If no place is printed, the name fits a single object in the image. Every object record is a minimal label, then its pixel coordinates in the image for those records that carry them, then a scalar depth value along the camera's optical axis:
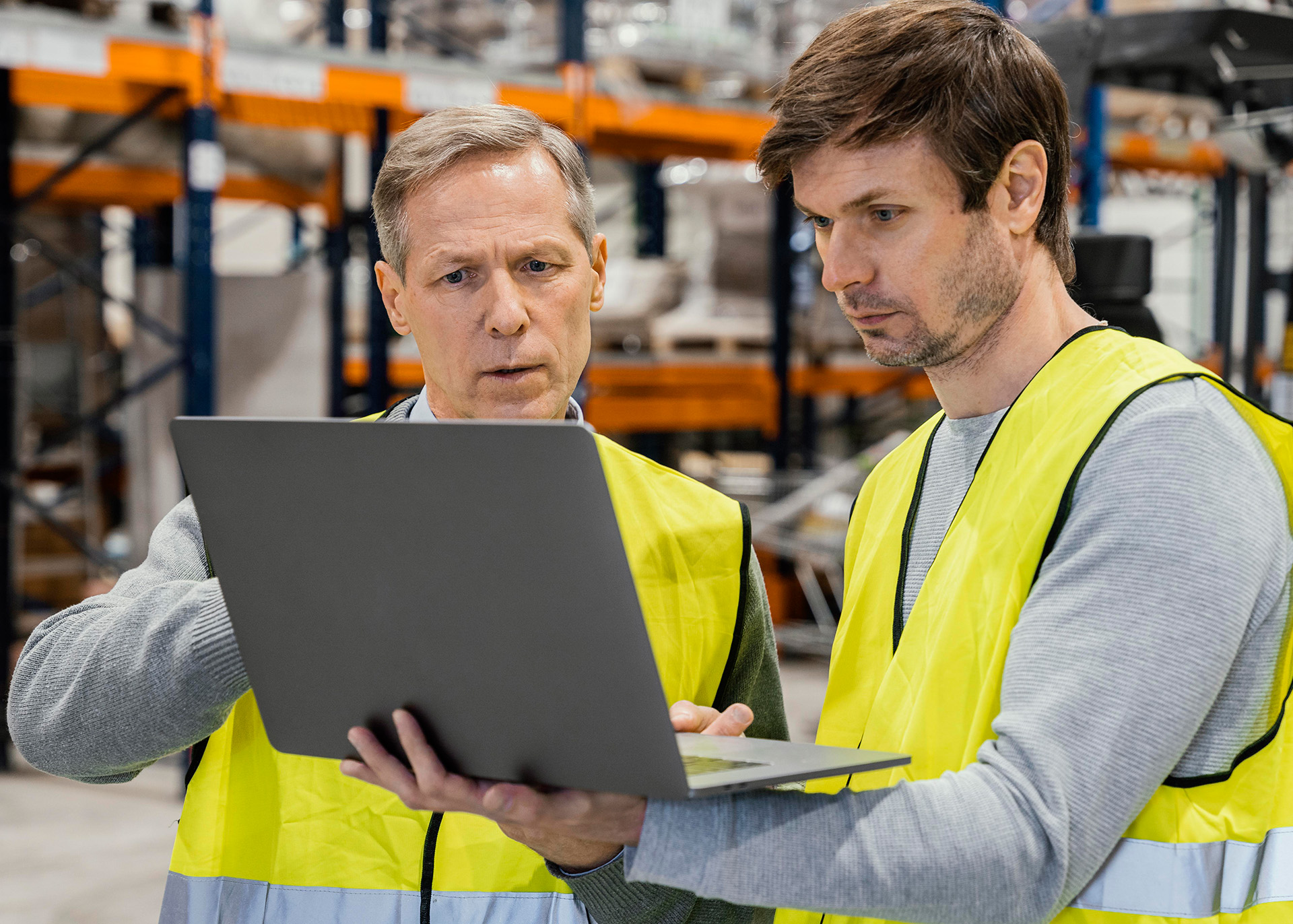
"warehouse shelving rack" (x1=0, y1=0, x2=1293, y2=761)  5.67
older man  2.37
